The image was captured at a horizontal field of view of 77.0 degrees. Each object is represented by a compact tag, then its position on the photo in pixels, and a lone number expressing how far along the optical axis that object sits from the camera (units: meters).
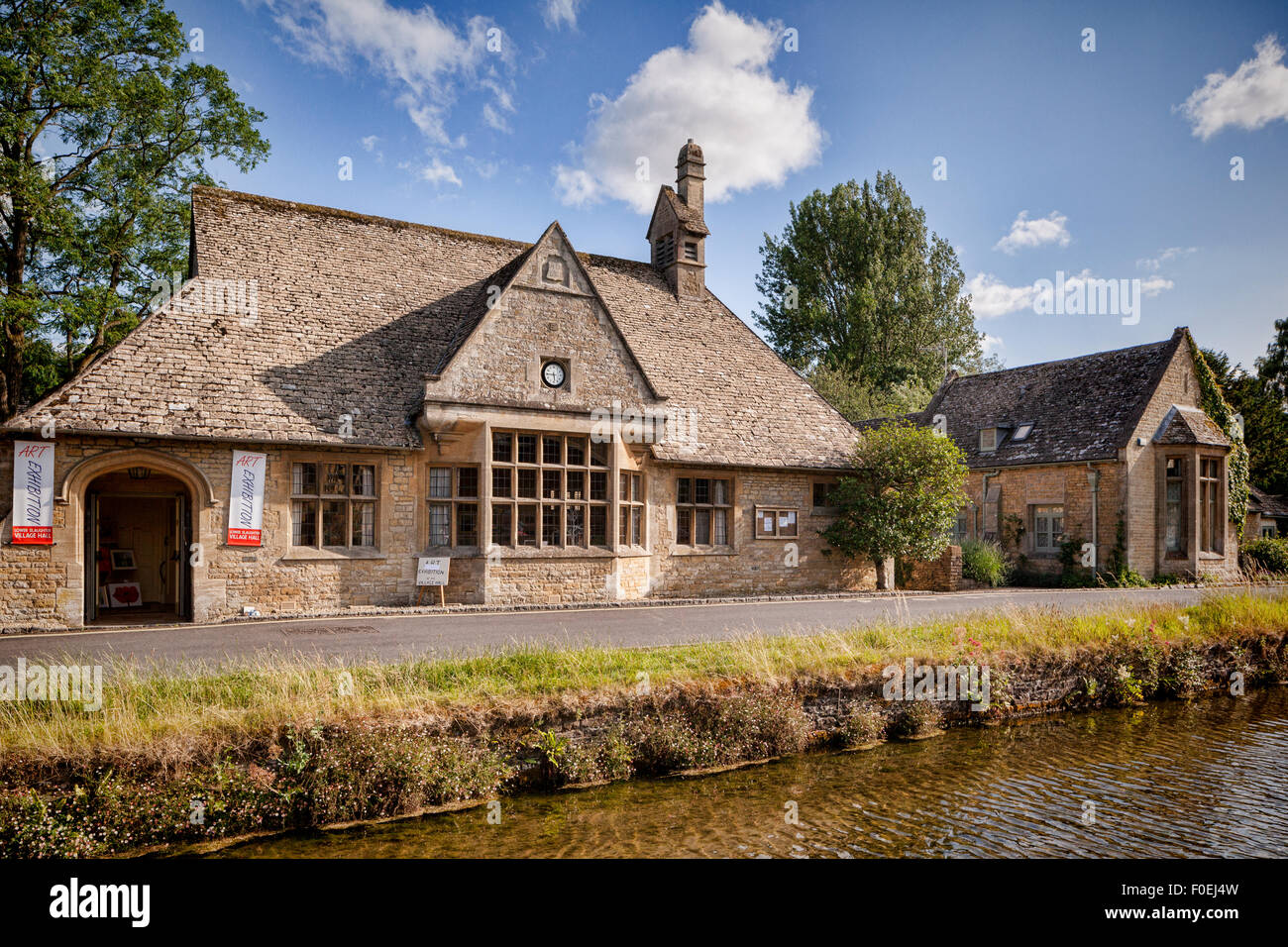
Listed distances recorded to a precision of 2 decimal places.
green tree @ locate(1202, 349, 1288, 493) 34.47
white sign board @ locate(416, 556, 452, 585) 16.83
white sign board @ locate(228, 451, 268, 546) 15.61
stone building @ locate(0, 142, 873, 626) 15.36
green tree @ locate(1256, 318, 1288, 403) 45.88
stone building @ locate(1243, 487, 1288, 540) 33.00
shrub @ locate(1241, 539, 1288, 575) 28.23
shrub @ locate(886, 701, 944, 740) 10.86
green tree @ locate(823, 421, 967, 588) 21.30
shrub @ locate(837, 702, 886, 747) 10.38
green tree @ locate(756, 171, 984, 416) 45.16
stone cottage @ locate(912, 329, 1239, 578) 26.16
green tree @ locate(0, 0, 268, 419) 20.50
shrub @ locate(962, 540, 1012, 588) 24.58
